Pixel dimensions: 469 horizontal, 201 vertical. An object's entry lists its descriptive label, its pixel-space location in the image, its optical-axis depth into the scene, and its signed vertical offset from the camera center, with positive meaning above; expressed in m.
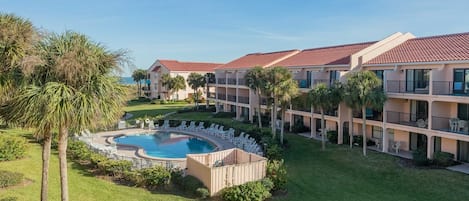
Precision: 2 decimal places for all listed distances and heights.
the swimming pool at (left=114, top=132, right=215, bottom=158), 30.53 -5.31
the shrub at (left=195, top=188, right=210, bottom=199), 16.58 -4.89
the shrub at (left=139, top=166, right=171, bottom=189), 18.19 -4.60
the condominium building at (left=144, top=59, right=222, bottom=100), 76.69 +3.25
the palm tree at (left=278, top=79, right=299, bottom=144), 28.44 -0.40
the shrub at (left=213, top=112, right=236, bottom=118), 49.56 -3.88
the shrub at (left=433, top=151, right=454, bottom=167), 21.84 -4.38
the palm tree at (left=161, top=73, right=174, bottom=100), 70.69 +1.18
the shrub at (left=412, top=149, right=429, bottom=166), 22.16 -4.41
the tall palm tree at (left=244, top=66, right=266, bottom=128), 31.34 +0.77
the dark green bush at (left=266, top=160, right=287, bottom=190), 17.83 -4.44
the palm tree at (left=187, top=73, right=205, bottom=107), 60.41 +1.01
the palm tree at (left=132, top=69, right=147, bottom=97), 83.58 +2.60
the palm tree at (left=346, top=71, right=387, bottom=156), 24.27 -0.35
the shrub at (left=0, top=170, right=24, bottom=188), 16.67 -4.32
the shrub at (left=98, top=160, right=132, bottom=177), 19.92 -4.44
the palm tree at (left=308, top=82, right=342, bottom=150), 26.83 -0.75
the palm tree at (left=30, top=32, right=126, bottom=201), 9.62 +0.14
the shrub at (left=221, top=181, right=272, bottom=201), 15.99 -4.76
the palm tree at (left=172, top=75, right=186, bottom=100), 70.38 +0.79
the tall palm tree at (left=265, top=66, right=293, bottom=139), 28.86 +0.49
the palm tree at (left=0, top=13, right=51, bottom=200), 10.13 +0.88
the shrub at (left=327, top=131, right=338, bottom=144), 30.12 -4.19
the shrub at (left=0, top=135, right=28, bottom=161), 22.16 -3.82
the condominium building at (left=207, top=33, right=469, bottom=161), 22.73 -0.22
